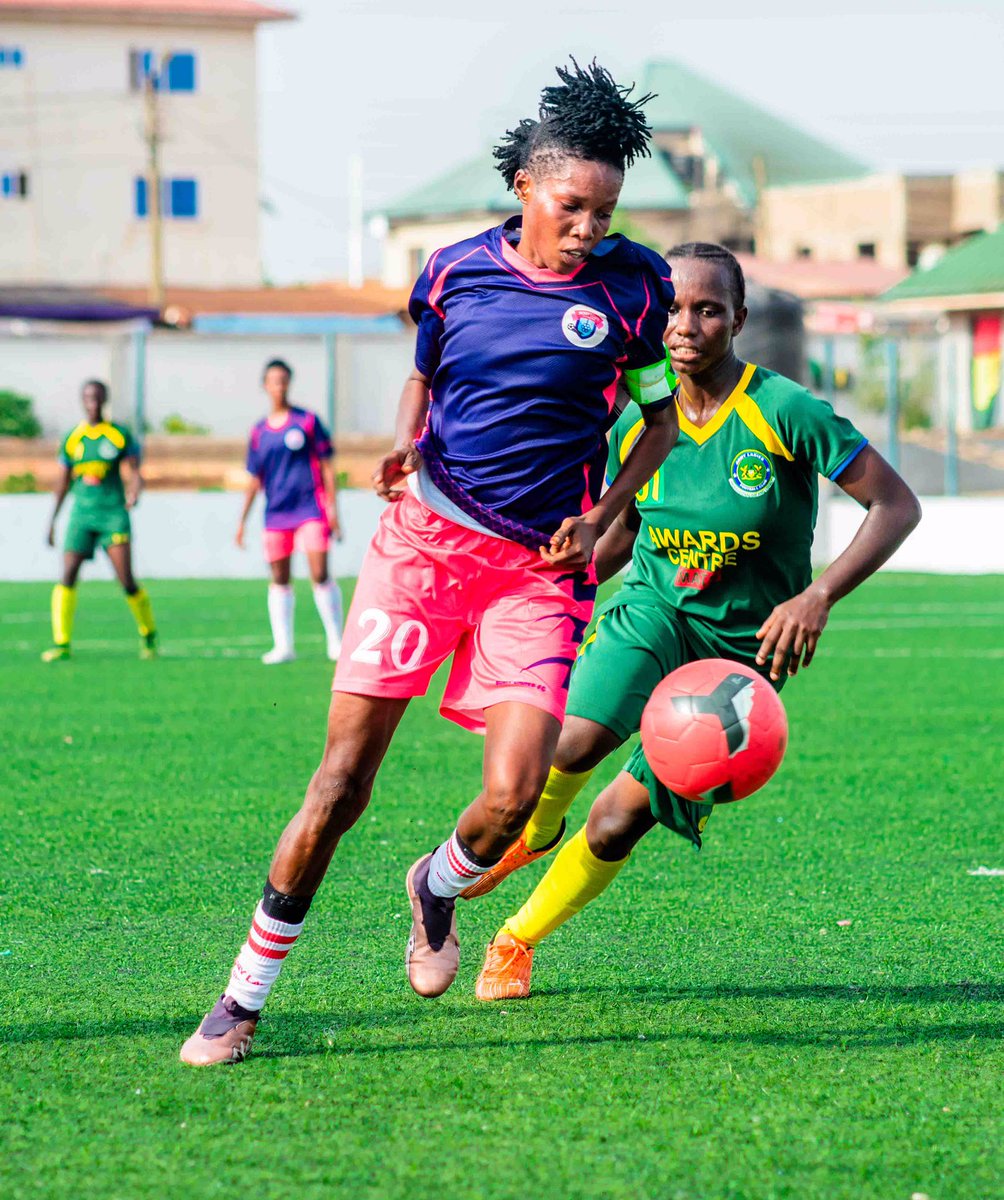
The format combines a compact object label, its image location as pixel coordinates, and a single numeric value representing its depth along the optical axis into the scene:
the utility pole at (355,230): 83.81
